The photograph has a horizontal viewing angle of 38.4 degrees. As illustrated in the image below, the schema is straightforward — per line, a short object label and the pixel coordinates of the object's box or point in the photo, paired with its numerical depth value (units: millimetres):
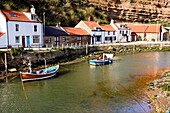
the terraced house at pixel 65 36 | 49966
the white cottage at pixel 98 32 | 60750
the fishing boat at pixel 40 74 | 30094
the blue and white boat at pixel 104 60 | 41656
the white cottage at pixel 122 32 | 69312
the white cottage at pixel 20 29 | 39750
